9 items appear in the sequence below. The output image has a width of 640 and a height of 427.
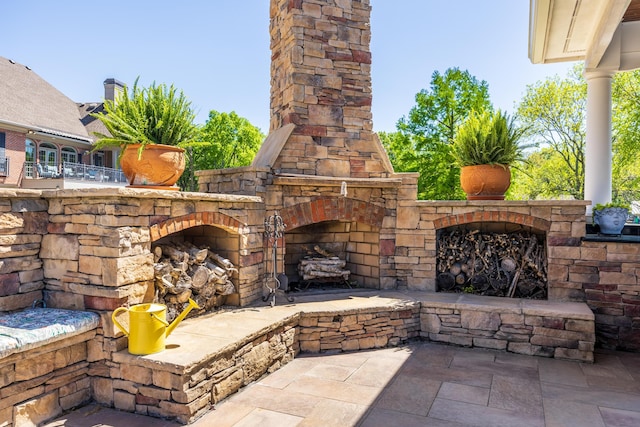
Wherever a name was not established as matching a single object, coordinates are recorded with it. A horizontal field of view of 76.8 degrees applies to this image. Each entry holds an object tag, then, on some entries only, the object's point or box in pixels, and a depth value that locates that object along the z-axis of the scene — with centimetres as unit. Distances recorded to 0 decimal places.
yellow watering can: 317
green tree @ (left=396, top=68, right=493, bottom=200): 1237
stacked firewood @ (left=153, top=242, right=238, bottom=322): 383
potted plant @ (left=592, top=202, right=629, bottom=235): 509
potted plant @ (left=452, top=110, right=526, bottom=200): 536
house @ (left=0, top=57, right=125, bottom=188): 1216
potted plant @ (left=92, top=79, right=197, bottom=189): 385
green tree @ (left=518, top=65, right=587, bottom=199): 1481
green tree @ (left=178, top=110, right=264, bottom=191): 1838
